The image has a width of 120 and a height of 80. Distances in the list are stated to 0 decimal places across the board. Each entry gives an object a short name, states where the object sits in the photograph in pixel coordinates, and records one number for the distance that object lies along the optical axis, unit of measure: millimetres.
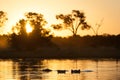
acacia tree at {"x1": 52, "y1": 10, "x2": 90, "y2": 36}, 111625
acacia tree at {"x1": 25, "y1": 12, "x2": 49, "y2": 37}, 103188
